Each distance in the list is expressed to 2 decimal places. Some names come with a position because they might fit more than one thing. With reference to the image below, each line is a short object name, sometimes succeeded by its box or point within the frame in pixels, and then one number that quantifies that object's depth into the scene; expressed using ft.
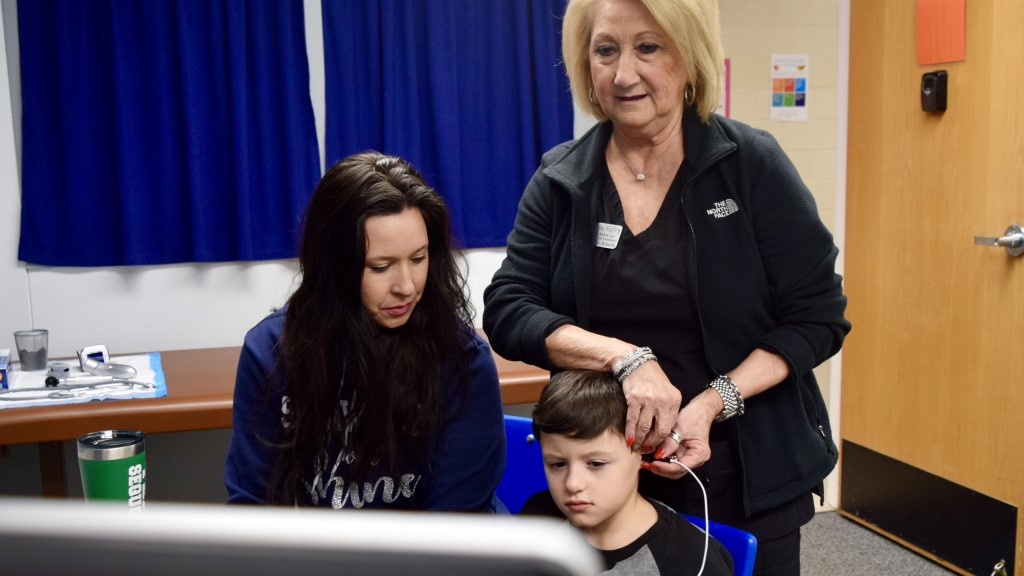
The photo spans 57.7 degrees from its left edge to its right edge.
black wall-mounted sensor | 9.63
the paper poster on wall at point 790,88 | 11.23
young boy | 4.94
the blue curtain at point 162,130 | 9.81
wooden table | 7.70
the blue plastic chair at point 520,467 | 6.13
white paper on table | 8.06
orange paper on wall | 9.36
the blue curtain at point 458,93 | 10.69
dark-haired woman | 5.14
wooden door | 9.02
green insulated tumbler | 7.02
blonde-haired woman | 4.63
